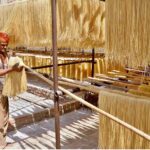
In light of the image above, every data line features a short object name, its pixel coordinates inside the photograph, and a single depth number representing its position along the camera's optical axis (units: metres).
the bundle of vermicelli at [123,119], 2.19
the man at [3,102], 3.62
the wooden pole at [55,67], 2.00
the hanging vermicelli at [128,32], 1.90
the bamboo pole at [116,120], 1.54
